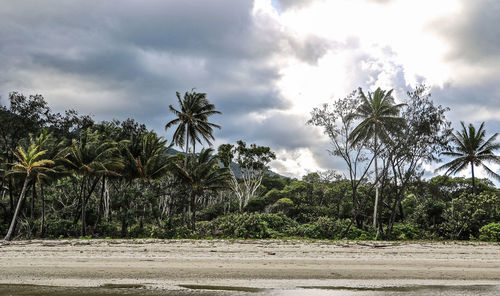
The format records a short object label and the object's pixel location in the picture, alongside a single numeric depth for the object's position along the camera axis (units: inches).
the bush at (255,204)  1788.9
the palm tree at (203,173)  1097.4
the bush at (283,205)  1659.7
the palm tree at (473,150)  1219.2
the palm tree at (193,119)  1211.2
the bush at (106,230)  1008.9
